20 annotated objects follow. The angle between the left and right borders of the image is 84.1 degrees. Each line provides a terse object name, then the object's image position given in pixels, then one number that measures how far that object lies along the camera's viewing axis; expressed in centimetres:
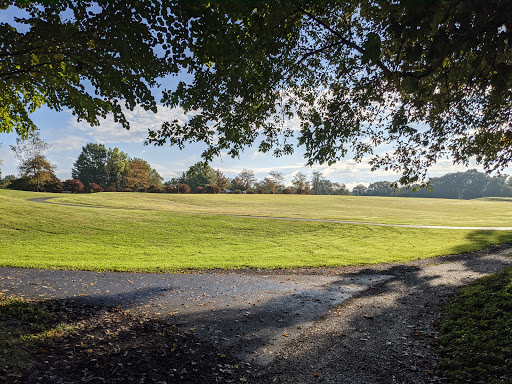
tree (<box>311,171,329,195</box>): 10274
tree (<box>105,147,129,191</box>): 7062
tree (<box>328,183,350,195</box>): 10512
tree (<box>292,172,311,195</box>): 8425
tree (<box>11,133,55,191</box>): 5312
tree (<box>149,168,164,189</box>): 7983
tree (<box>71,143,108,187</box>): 7612
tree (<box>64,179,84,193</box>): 5717
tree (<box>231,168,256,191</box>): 7931
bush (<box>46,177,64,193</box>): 5472
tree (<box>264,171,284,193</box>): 8478
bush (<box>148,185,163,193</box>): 6733
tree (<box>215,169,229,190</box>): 8738
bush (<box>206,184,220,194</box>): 7125
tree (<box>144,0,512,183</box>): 471
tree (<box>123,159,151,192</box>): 6931
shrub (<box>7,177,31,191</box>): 5400
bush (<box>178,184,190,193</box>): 7138
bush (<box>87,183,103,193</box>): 6397
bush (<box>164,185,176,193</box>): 6944
